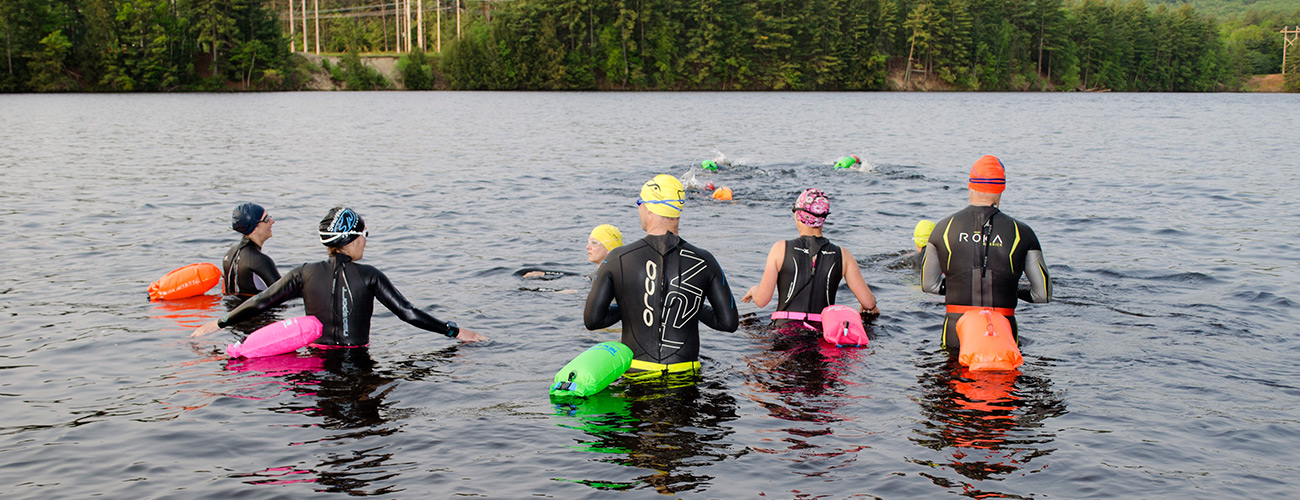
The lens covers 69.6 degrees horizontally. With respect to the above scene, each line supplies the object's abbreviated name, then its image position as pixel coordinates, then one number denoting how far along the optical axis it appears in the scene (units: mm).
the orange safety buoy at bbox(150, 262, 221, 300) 12508
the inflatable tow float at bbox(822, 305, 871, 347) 9617
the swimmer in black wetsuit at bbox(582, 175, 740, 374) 7625
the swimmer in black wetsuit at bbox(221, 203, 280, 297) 11484
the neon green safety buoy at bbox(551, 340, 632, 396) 7699
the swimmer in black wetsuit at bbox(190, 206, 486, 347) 8750
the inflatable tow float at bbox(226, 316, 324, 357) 8977
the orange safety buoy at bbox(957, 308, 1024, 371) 8539
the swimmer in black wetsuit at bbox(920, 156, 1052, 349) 8531
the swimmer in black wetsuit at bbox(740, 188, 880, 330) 9664
